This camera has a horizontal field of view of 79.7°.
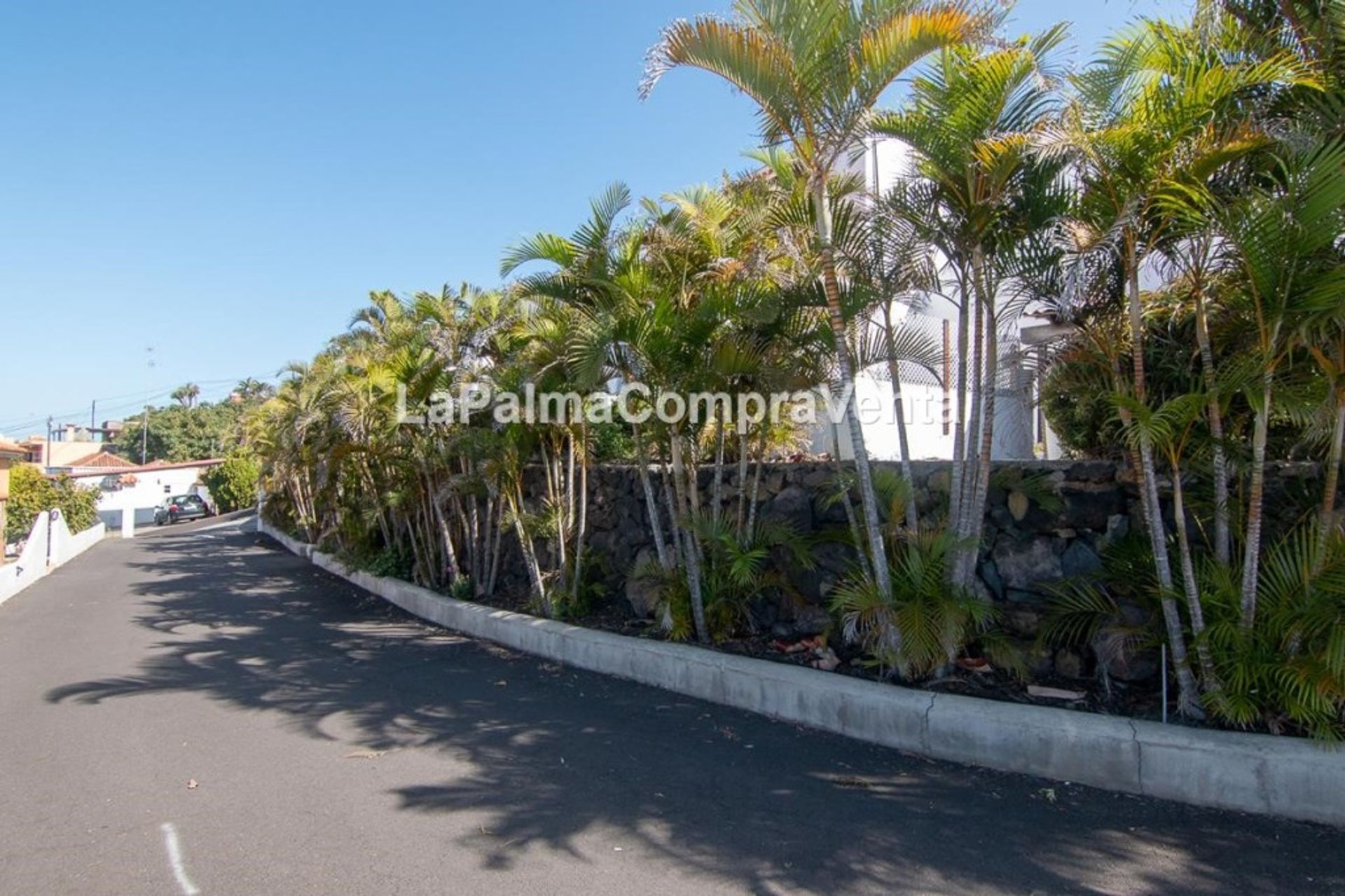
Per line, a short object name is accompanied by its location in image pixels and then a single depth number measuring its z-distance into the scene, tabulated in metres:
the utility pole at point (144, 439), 63.16
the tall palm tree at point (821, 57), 4.99
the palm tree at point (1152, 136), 4.36
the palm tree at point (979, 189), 4.97
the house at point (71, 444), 51.84
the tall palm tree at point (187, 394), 80.56
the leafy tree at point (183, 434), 66.00
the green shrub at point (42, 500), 19.78
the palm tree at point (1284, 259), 3.97
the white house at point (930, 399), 6.36
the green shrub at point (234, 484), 41.94
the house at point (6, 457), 14.47
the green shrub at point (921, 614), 5.27
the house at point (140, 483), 43.31
